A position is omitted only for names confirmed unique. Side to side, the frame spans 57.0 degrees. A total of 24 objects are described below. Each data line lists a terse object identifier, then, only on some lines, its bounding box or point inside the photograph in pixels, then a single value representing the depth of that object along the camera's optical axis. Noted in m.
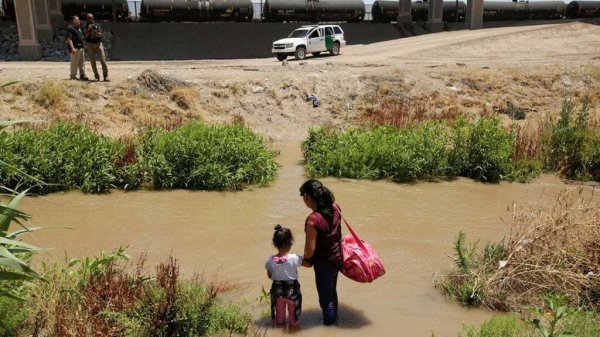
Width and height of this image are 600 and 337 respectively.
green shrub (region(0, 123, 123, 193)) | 10.34
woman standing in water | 4.96
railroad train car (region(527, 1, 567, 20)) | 48.25
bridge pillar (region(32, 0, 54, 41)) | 30.56
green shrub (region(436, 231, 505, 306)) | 6.10
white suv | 27.34
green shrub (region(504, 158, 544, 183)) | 12.16
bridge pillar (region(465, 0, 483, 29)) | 42.06
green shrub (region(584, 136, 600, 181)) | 12.19
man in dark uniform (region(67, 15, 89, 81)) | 15.70
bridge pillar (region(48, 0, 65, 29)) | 32.75
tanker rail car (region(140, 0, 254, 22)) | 35.81
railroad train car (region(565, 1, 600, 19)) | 47.84
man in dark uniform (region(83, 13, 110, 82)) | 15.75
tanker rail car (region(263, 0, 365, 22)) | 39.25
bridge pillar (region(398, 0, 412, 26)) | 43.22
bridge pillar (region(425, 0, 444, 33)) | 42.40
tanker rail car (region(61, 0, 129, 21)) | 33.47
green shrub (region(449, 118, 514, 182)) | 12.02
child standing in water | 5.08
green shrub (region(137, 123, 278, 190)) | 10.89
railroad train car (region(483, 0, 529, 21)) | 45.62
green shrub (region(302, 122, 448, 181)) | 11.91
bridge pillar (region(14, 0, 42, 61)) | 27.05
